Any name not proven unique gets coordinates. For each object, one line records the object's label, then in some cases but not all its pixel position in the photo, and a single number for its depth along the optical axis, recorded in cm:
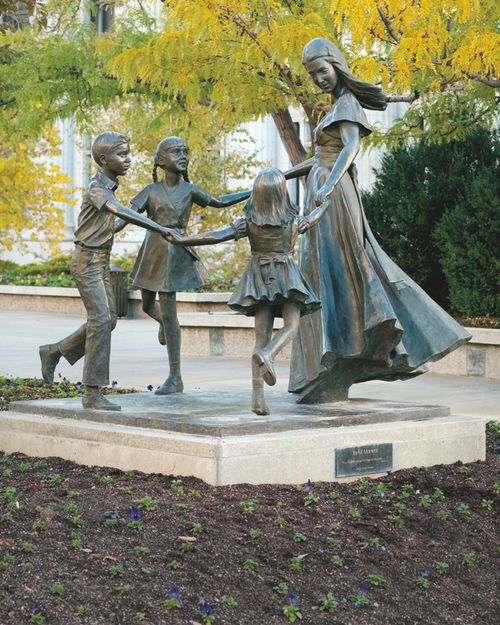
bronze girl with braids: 779
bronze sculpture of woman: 727
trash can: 1875
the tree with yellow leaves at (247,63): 1065
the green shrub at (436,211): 1403
